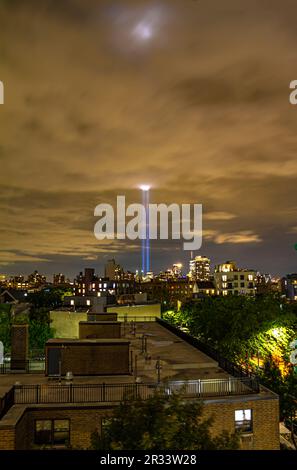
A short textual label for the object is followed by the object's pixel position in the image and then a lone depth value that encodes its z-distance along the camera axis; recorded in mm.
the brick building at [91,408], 18594
